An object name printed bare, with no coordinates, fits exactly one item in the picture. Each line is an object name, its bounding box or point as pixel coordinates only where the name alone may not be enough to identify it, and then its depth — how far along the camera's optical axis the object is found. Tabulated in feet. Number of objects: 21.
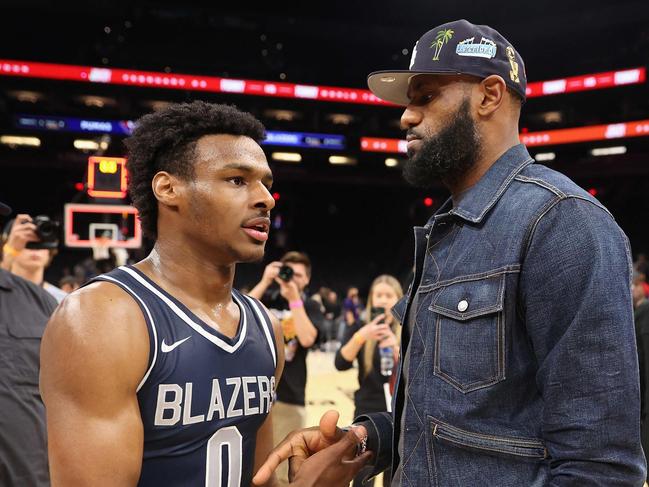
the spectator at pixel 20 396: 8.48
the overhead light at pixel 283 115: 56.54
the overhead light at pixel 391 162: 58.03
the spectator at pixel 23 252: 12.66
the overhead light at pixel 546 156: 55.72
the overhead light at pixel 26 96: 51.39
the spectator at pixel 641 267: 28.91
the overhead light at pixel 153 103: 53.16
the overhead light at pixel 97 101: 53.21
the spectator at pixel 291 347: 14.35
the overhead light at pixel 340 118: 58.59
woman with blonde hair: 13.26
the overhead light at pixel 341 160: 57.36
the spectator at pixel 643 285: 22.49
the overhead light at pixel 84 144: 51.49
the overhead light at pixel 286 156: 55.36
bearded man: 3.95
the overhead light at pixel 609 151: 51.88
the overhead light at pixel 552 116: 56.18
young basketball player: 4.74
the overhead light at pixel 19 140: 50.14
